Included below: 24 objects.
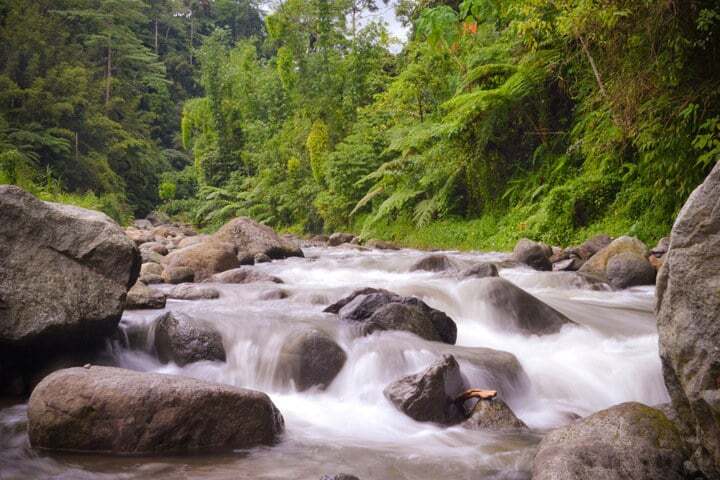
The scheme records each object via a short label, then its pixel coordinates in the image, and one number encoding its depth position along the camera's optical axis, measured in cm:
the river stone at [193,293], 803
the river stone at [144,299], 677
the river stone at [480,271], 866
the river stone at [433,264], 1036
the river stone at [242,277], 952
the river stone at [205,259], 1033
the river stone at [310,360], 505
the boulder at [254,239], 1405
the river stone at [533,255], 1051
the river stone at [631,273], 877
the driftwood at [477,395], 441
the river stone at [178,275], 977
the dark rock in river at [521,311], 644
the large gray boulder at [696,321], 265
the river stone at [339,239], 1956
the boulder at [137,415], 364
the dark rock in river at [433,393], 435
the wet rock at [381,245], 1705
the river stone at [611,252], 937
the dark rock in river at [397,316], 576
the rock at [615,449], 290
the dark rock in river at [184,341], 535
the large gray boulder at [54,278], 470
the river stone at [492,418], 419
